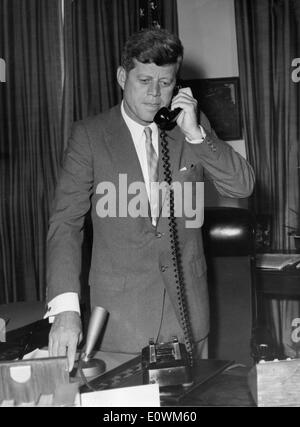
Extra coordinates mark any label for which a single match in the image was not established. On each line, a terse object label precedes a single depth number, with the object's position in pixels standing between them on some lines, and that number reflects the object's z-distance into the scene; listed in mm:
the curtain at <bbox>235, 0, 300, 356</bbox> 4312
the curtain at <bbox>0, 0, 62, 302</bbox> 3793
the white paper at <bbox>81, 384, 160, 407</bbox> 1241
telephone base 1446
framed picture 4410
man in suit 1936
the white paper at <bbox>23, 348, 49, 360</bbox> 1654
